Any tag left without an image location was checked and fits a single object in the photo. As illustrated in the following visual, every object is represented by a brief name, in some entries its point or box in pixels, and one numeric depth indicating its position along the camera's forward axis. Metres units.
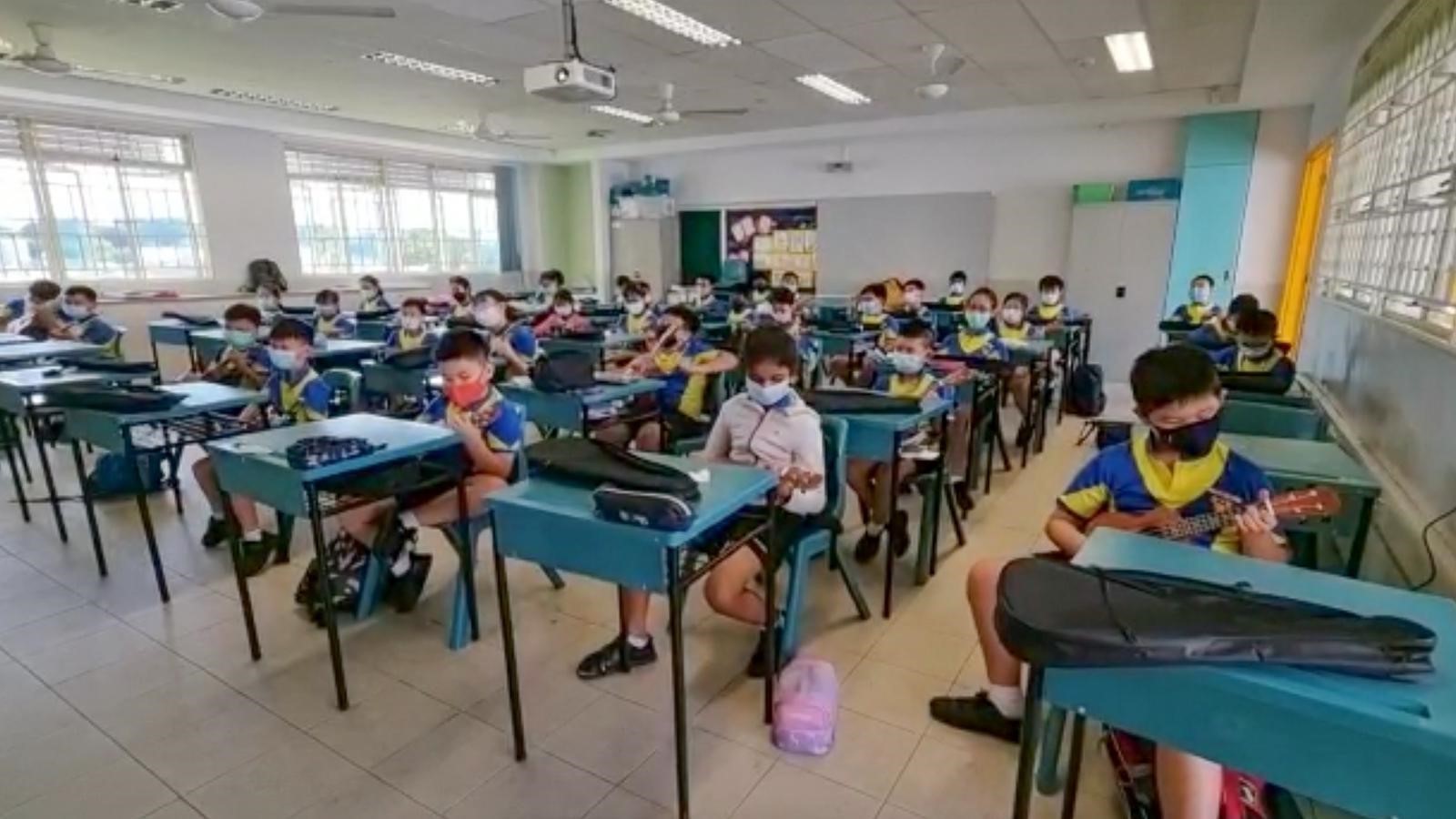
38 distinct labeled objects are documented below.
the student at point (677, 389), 3.90
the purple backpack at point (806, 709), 1.98
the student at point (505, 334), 4.93
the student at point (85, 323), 5.56
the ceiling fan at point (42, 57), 4.87
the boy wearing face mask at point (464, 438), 2.61
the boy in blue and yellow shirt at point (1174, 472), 1.66
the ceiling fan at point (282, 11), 3.43
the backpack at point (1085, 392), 5.73
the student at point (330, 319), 6.52
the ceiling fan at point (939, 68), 5.32
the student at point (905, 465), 3.12
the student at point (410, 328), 5.43
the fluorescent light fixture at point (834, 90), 6.38
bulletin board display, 10.13
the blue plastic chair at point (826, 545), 2.35
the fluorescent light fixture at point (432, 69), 5.61
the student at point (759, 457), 2.25
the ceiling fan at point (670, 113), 6.54
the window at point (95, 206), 6.78
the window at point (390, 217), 8.90
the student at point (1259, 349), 3.54
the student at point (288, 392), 3.14
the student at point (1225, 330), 3.92
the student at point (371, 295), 8.05
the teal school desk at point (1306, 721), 0.91
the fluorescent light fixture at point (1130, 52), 5.16
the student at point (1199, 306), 6.38
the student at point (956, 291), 7.70
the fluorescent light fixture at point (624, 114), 7.64
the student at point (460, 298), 6.72
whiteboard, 8.70
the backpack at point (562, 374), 3.42
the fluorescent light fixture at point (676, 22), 4.46
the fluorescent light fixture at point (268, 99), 6.85
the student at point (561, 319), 6.20
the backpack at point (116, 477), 4.04
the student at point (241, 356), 3.71
